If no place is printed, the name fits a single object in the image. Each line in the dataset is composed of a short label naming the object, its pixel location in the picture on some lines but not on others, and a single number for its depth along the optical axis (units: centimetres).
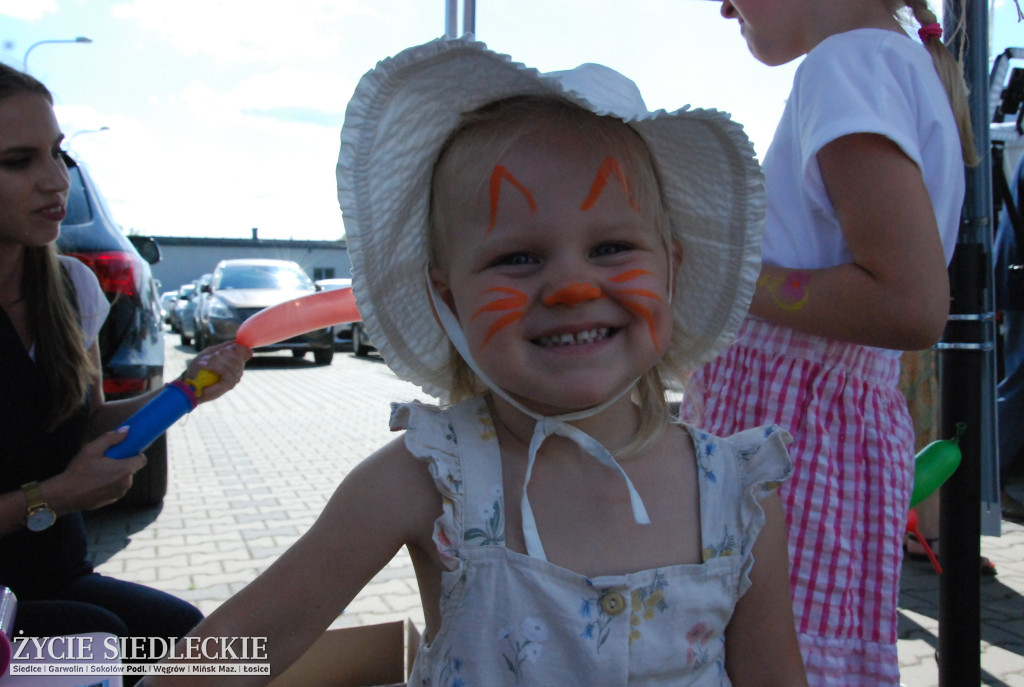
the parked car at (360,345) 1599
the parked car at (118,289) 377
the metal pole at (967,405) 184
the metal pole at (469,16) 181
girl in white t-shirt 119
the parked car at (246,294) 1281
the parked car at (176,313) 2746
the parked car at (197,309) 1433
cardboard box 151
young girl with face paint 101
